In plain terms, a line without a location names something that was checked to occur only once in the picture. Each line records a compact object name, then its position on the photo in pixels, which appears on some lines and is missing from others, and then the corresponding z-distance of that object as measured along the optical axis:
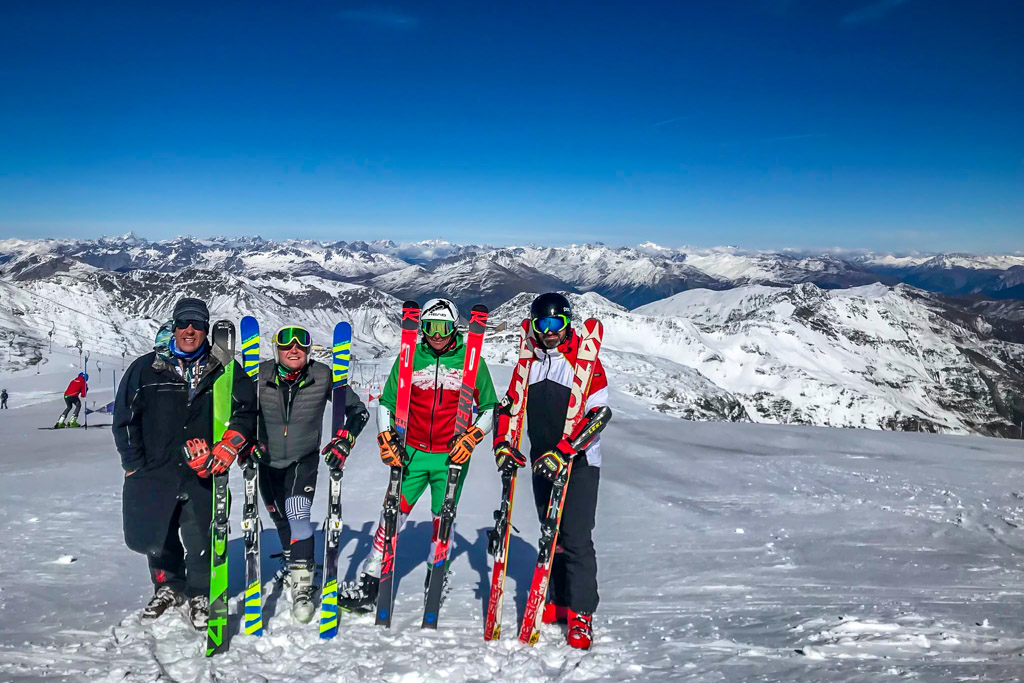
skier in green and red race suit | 6.31
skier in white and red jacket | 6.01
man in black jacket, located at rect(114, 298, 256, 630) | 5.61
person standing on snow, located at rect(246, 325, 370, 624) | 5.99
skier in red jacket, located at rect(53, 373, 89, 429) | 22.95
